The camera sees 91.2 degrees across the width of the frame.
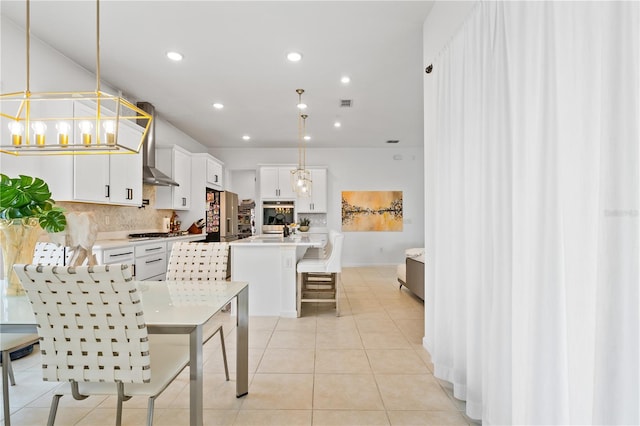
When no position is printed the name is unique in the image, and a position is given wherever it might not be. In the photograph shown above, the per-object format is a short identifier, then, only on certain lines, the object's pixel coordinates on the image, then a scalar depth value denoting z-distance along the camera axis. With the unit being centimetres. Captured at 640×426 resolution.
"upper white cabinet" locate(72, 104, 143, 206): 346
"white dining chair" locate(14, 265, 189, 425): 120
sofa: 419
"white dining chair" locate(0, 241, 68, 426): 163
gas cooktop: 461
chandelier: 179
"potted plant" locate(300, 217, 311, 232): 569
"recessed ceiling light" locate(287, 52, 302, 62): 339
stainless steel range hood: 475
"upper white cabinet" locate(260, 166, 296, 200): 737
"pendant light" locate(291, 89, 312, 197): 486
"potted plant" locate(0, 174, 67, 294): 162
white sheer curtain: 93
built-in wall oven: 739
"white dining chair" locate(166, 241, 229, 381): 256
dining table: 132
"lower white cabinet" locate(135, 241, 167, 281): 398
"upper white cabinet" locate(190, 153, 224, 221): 619
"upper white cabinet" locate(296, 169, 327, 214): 747
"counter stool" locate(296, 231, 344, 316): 376
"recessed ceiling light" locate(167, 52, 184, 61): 338
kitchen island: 383
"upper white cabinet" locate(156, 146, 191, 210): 551
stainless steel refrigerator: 644
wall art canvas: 779
